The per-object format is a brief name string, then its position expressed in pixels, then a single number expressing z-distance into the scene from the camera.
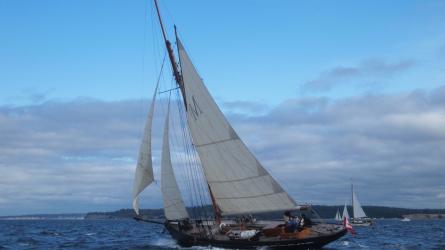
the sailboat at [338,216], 162.25
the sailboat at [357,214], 131.75
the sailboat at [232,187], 37.69
